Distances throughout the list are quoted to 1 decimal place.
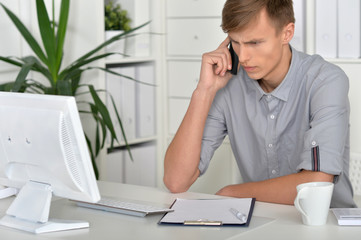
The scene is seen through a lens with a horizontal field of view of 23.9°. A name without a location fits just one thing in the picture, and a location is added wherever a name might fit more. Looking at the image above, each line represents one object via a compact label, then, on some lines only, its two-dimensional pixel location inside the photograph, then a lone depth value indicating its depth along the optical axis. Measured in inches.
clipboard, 87.9
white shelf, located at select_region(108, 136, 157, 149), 167.5
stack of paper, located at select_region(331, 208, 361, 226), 86.6
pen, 88.3
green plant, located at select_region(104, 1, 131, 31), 165.1
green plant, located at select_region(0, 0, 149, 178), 142.0
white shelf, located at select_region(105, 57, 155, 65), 162.3
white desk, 84.1
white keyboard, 92.1
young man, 100.2
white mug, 86.6
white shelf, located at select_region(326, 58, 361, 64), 142.9
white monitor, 84.8
